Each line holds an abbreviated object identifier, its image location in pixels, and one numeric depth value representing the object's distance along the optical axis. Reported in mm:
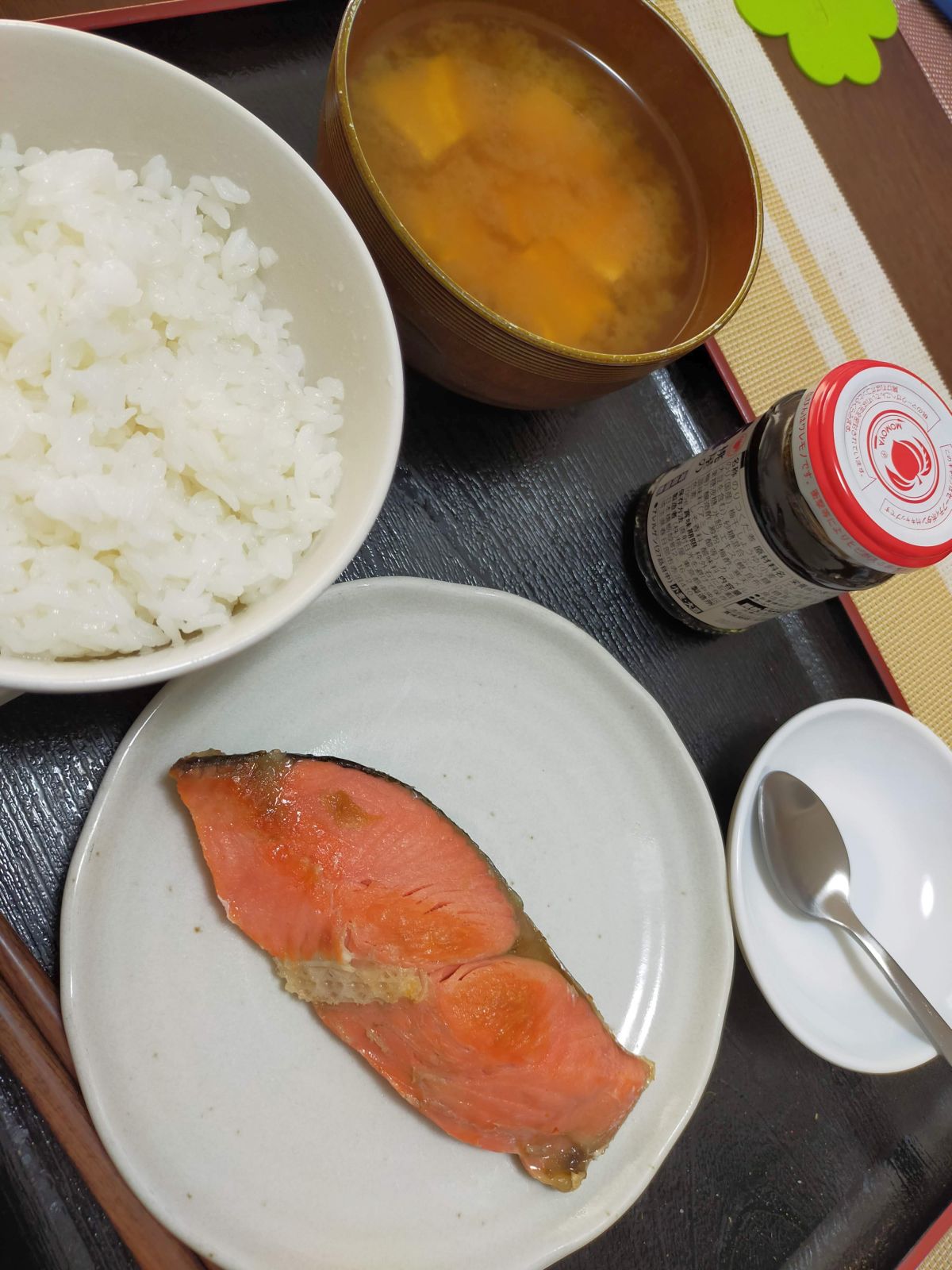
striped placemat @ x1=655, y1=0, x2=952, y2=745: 402
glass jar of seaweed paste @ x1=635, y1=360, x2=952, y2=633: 288
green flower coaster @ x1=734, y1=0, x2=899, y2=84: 442
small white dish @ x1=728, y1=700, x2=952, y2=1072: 352
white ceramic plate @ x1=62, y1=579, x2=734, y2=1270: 286
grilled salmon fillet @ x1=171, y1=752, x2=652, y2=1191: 303
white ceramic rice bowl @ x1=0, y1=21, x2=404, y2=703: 256
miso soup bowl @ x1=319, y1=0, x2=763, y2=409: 279
